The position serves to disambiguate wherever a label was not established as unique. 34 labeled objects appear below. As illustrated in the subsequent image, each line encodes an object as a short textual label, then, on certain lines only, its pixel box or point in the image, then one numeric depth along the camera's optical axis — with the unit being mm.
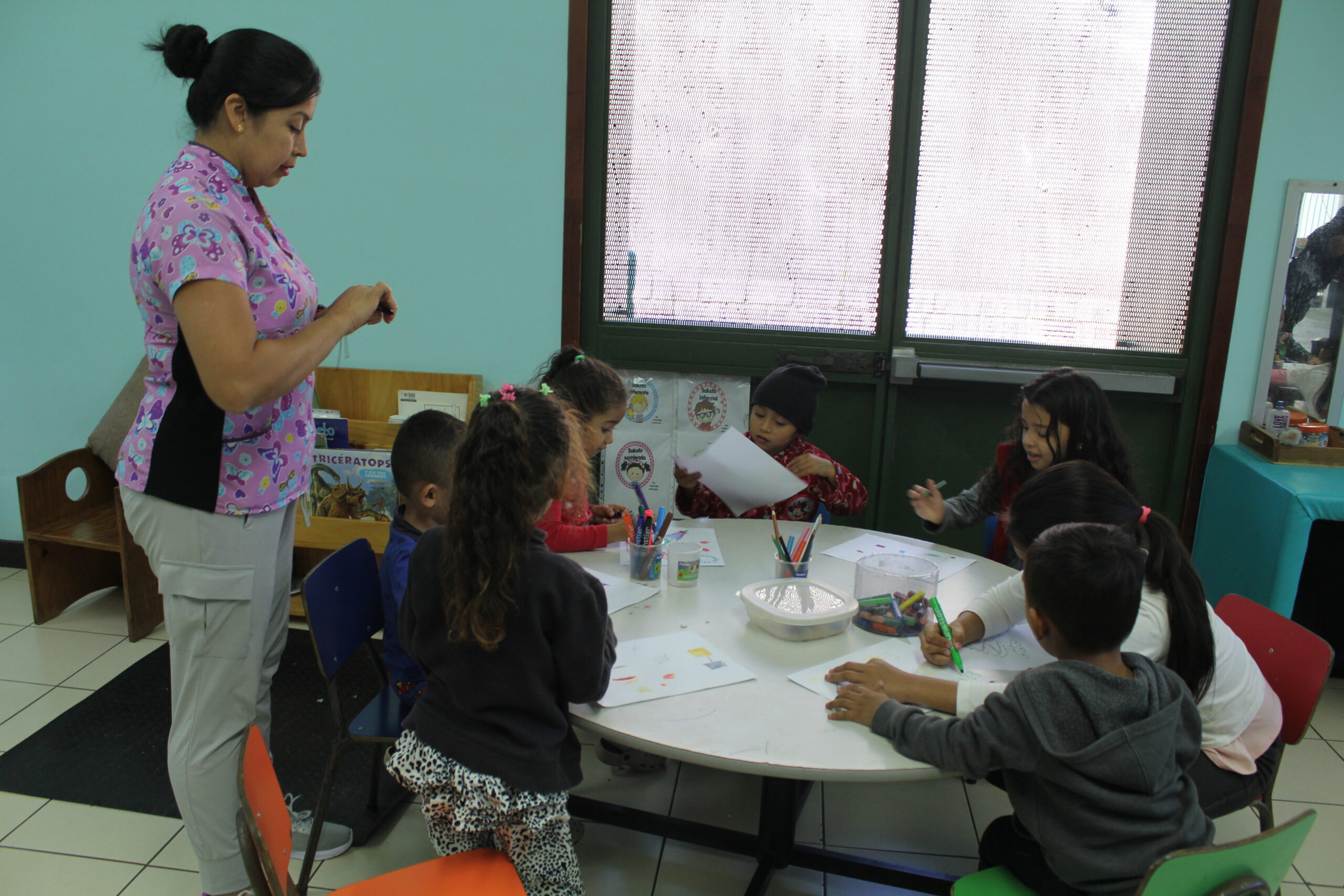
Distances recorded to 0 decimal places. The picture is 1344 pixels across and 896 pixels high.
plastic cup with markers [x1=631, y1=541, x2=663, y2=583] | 1899
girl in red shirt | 2090
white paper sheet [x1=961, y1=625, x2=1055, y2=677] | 1578
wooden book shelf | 3338
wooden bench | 3074
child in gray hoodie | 1218
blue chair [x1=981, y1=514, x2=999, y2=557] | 2672
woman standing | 1418
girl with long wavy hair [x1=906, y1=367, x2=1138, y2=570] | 2279
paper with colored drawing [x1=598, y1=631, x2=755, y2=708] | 1442
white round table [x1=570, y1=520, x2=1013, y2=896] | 1280
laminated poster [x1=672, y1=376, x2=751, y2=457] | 3338
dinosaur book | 3080
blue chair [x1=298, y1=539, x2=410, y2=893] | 1738
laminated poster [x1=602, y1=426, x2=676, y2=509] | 3422
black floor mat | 2225
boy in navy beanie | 2557
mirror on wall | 2928
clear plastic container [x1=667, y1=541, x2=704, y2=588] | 1886
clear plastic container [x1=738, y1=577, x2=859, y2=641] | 1635
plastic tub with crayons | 1688
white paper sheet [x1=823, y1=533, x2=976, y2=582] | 2119
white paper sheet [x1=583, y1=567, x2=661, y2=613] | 1786
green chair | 1044
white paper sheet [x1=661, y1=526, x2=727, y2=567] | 2072
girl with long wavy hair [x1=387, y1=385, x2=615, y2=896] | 1274
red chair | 1652
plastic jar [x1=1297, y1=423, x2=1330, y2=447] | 2844
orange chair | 1011
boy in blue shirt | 1818
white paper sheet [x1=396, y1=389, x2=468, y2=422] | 3322
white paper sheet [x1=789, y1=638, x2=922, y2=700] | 1473
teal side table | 2537
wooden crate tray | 2822
